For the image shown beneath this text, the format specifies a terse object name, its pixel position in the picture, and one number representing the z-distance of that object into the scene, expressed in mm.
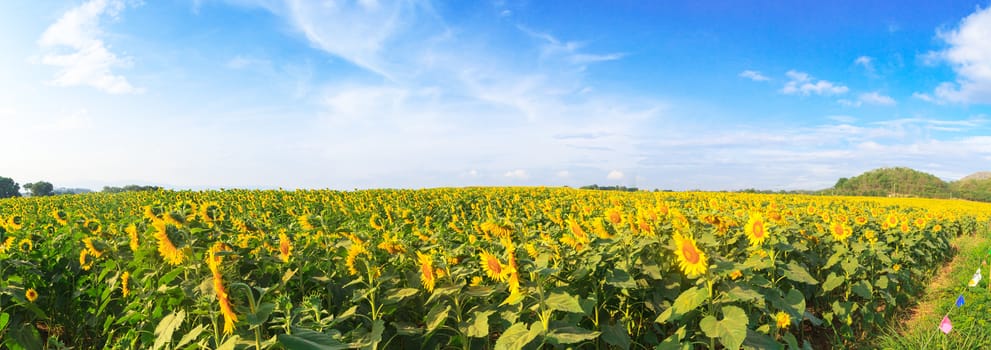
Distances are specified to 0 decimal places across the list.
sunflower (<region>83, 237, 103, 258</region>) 3388
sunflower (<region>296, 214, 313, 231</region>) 3908
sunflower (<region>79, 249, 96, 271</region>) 4109
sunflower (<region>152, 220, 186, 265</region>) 2639
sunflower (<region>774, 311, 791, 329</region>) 3891
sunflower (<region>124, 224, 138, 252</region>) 3330
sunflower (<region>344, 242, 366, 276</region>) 3070
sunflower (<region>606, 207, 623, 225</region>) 4355
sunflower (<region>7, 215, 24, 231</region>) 5684
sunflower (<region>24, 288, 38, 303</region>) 3902
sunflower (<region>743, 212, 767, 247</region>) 4043
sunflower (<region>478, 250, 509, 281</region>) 2781
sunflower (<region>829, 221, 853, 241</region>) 5888
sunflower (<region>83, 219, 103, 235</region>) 4530
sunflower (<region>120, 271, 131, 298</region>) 3488
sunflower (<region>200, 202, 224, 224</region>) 3521
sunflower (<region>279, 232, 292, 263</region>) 2965
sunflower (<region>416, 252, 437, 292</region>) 2805
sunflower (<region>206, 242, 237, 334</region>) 1983
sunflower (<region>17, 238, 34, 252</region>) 4769
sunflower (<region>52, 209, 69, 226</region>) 5057
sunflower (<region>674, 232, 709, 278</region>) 3016
